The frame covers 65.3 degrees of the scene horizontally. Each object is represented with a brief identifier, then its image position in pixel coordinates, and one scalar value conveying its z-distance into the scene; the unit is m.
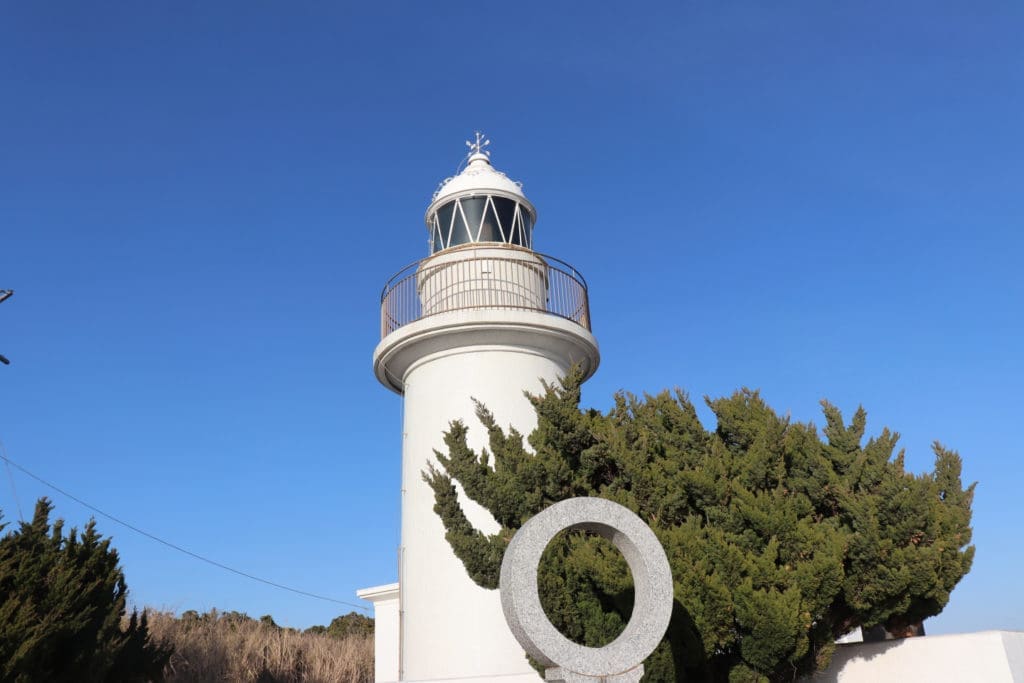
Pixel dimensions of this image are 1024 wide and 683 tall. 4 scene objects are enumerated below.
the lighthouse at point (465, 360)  11.29
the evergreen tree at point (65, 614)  8.86
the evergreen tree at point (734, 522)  8.12
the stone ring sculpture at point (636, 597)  6.00
